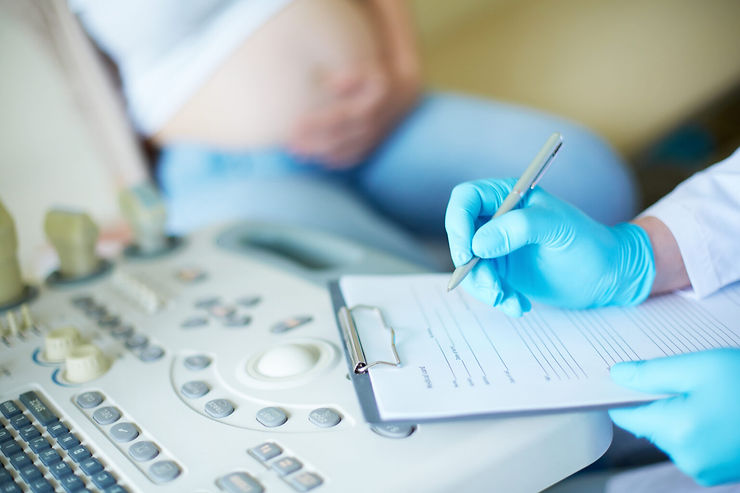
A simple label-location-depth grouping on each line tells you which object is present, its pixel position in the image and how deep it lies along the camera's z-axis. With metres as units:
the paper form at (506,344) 0.32
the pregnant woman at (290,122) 0.82
